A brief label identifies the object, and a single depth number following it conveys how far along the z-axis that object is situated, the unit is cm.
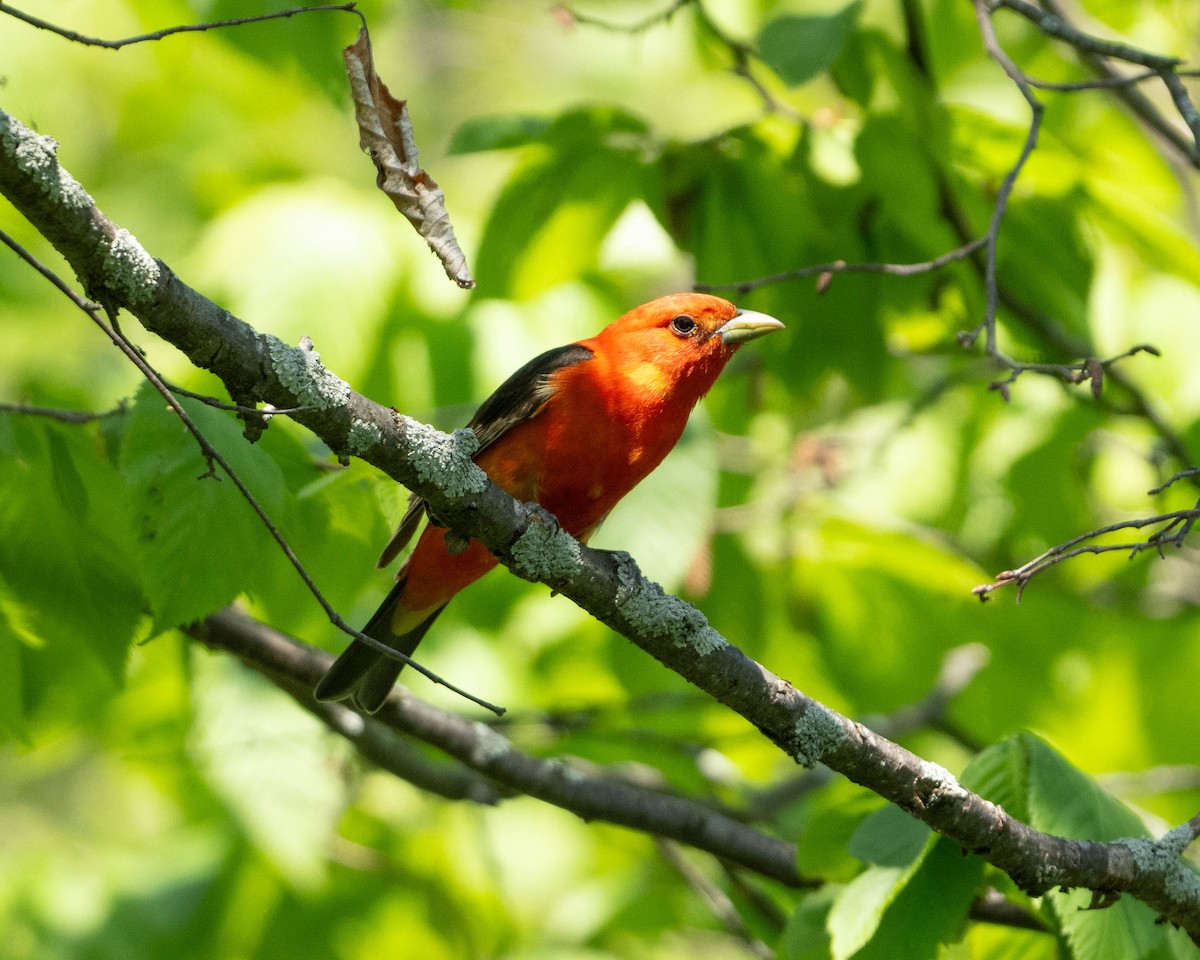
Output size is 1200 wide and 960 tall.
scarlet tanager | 852
